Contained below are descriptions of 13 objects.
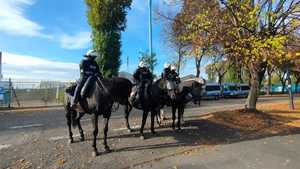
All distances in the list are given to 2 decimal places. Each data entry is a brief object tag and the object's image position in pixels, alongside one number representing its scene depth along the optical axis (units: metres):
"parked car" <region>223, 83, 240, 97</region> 21.37
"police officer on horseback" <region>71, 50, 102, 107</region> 4.26
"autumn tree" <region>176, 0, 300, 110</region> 5.97
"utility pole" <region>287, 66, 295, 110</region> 9.76
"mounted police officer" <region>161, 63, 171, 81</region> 5.30
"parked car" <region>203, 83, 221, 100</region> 19.29
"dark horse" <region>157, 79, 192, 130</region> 5.09
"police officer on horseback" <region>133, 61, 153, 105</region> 4.94
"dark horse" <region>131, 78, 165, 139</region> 4.93
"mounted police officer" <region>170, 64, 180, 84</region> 5.40
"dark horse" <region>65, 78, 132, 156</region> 4.13
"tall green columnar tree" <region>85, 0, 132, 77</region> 14.03
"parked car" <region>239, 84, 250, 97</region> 22.33
